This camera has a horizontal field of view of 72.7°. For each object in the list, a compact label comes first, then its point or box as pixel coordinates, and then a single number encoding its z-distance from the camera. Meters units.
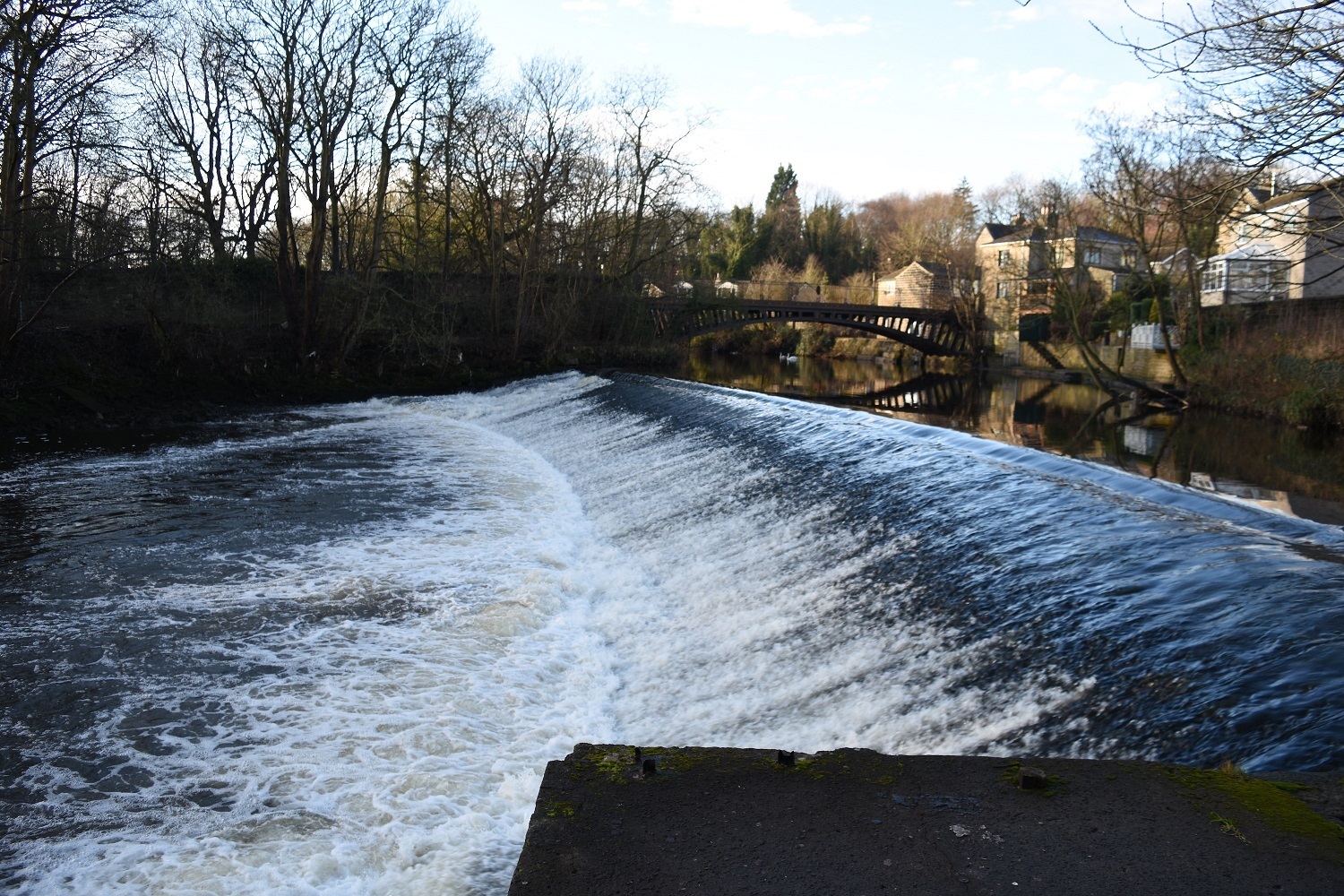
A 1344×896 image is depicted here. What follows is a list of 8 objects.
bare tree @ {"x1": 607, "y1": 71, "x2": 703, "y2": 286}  36.81
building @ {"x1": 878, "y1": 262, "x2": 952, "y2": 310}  52.34
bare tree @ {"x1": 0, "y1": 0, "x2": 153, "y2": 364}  13.98
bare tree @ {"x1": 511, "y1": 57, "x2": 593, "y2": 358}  33.59
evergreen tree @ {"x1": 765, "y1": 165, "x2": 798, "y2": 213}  109.56
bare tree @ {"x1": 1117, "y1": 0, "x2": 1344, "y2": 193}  5.47
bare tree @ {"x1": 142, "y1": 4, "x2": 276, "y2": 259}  27.20
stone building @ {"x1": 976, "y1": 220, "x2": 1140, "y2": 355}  33.44
